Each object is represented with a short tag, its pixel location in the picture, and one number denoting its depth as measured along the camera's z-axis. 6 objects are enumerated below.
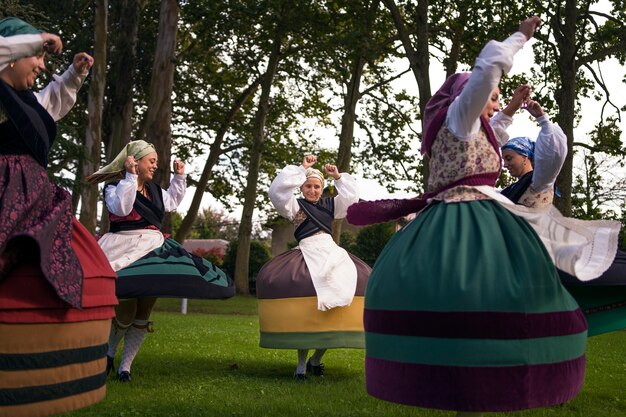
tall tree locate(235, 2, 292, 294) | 25.24
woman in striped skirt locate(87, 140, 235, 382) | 7.23
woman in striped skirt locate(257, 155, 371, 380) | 7.88
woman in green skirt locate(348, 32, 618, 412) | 4.08
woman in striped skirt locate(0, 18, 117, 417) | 4.18
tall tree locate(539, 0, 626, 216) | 16.98
